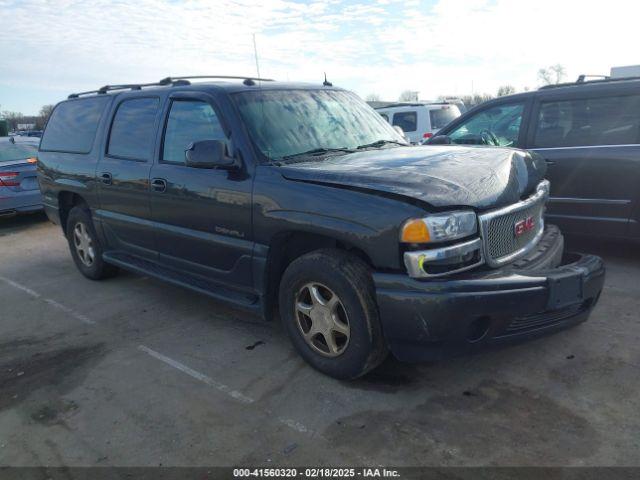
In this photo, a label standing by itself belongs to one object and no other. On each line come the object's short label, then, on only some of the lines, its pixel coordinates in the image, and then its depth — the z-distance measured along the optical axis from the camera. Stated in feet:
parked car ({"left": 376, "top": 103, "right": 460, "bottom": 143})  40.52
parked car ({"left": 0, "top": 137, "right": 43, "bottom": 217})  29.22
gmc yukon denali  9.37
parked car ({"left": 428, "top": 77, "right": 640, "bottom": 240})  16.31
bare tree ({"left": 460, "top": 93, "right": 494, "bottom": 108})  108.39
